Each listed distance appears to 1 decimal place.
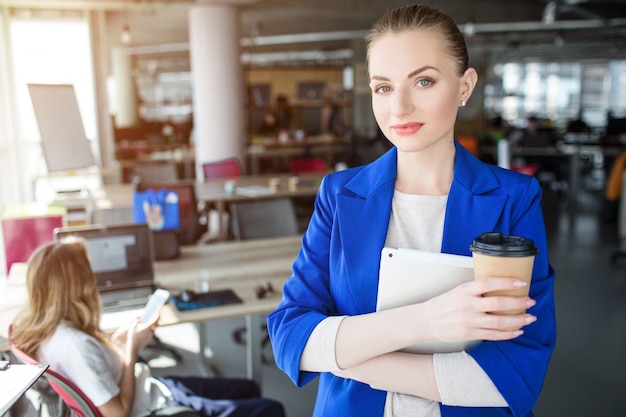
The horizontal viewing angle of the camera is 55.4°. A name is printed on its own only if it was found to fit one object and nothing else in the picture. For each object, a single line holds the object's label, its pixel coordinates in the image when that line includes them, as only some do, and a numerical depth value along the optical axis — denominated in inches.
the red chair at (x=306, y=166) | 292.5
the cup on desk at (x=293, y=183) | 232.0
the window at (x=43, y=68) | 344.2
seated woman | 80.0
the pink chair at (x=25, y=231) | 129.5
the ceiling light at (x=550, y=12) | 438.6
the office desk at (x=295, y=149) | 382.6
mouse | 108.3
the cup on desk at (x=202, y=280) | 115.9
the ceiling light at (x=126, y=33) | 400.5
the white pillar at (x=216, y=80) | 340.2
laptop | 108.4
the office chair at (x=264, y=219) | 167.9
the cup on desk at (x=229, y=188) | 224.4
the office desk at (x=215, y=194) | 208.2
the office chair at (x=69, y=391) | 74.6
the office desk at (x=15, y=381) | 52.9
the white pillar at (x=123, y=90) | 568.1
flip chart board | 164.7
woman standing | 38.1
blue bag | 143.7
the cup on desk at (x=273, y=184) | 231.6
